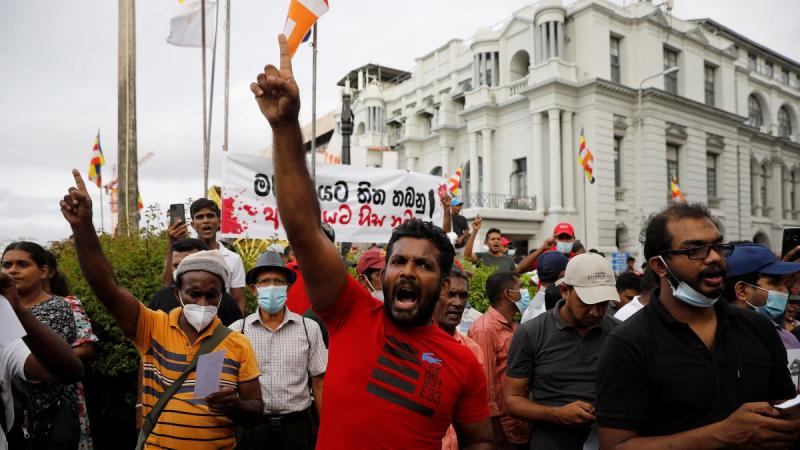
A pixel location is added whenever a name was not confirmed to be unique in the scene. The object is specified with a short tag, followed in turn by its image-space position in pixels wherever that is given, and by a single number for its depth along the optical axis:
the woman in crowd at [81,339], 3.61
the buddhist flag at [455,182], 17.20
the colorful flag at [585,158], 21.34
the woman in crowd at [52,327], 3.33
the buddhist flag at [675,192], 19.38
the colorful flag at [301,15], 7.45
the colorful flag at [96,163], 20.06
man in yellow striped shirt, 2.90
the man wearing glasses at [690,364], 2.04
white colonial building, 25.61
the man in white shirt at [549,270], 5.13
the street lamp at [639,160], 26.47
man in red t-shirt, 1.93
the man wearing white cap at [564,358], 3.28
